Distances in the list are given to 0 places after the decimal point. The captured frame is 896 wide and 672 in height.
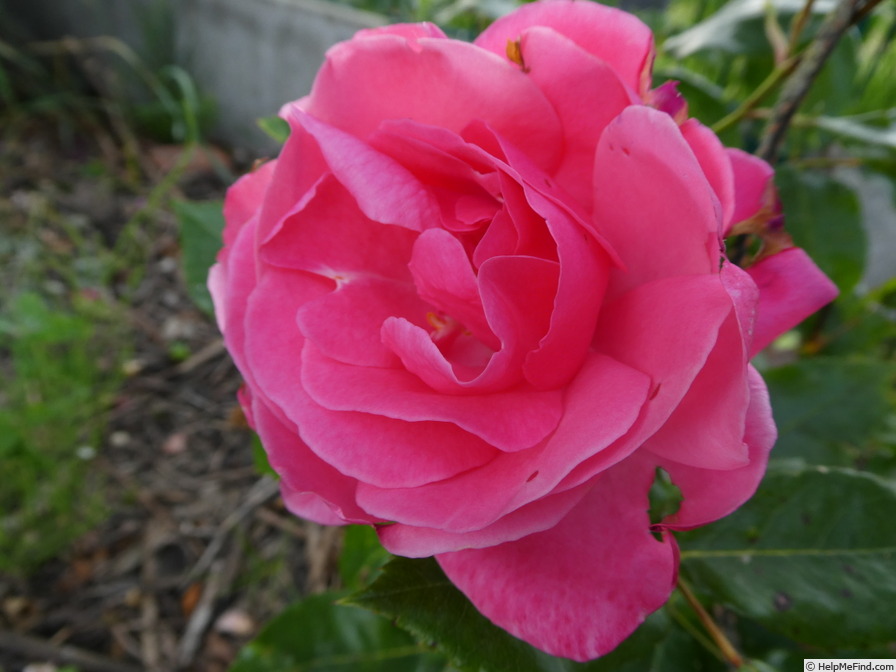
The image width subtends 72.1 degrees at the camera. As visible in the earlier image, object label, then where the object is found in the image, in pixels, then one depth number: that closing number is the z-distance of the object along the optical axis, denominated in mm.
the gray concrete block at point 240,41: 560
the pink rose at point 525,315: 86
